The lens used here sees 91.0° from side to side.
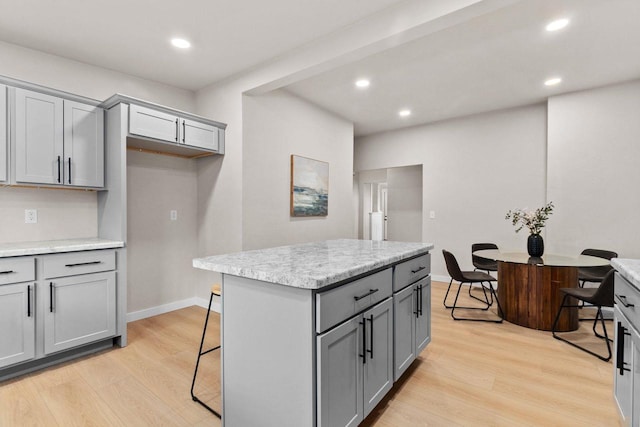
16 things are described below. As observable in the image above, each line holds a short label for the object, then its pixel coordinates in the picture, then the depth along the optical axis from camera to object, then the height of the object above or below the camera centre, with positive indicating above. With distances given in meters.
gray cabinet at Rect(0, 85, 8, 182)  2.43 +0.59
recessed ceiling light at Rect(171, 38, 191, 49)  2.85 +1.54
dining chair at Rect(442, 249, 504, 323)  3.46 -0.73
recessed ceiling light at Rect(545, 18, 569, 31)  2.54 +1.55
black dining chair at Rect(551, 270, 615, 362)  2.54 -0.71
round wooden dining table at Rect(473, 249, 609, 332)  3.17 -0.77
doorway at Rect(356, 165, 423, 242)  6.29 +0.16
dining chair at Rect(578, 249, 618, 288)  3.45 -0.67
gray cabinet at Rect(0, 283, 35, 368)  2.24 -0.83
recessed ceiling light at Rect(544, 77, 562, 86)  3.68 +1.56
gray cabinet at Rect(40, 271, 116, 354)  2.46 -0.84
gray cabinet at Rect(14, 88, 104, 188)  2.54 +0.59
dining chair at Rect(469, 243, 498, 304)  4.15 -0.69
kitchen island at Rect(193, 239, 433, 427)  1.36 -0.61
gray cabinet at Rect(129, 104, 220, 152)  2.96 +0.85
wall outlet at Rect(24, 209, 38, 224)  2.83 -0.06
